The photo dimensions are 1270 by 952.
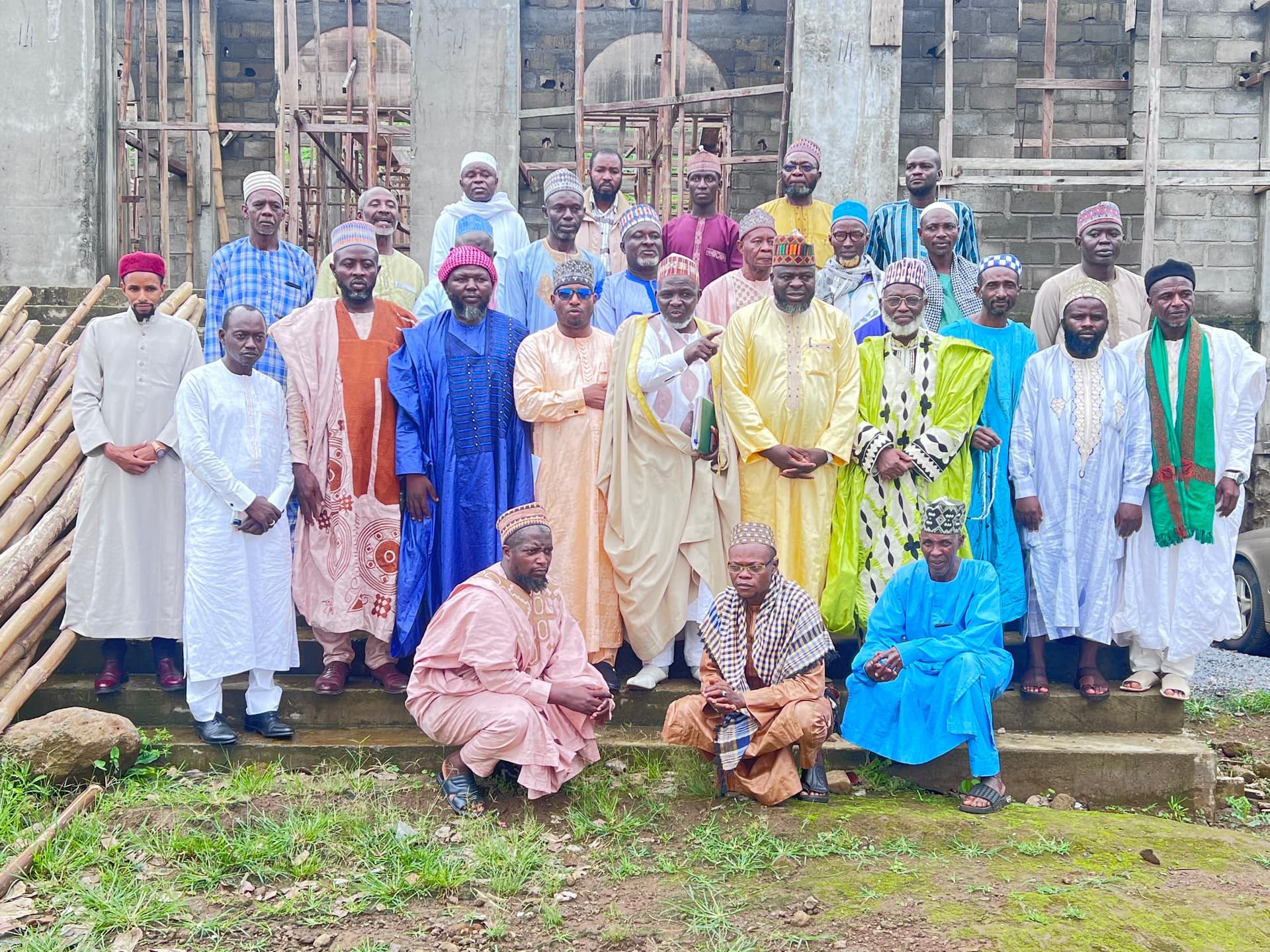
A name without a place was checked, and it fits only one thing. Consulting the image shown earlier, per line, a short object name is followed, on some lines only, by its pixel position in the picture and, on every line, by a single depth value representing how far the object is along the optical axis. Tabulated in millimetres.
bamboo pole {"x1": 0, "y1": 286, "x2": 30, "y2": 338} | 7473
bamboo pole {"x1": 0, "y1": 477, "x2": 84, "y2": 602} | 5336
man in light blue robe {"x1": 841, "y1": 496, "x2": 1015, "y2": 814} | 4578
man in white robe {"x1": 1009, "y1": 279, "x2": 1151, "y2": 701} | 5270
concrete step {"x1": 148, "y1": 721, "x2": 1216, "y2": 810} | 4969
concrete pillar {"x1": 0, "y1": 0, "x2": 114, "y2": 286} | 9188
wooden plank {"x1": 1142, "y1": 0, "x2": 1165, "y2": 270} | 8266
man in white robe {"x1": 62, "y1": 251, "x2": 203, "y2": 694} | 5156
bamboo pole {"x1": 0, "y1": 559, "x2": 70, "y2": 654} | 5137
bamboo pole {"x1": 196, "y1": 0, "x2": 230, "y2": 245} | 9398
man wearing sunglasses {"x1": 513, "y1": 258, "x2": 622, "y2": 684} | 5270
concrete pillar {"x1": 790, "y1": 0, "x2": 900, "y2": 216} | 8828
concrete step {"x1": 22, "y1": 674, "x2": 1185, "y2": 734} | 5238
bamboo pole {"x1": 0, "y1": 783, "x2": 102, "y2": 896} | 3906
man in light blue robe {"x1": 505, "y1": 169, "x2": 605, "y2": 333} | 5906
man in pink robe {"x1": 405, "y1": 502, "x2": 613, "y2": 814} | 4469
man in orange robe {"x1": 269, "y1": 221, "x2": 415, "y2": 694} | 5289
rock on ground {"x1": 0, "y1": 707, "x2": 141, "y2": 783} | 4523
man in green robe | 5168
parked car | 7770
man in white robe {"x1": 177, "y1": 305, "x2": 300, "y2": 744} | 4895
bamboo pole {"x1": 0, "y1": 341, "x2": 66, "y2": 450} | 6418
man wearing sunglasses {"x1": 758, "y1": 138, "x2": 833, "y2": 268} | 6191
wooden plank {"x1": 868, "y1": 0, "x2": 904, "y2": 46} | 8820
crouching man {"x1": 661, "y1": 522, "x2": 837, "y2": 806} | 4453
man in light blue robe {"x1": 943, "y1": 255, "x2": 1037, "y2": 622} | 5285
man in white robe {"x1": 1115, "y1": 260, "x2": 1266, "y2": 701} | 5270
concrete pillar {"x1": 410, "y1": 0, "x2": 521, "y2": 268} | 9531
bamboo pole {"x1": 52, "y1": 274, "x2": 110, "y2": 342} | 7250
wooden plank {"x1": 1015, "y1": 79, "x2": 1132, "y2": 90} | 10746
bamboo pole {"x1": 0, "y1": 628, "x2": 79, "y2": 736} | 4980
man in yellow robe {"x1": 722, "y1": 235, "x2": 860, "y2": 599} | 5219
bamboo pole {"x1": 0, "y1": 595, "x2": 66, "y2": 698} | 5141
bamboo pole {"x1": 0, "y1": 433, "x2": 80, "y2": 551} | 5590
